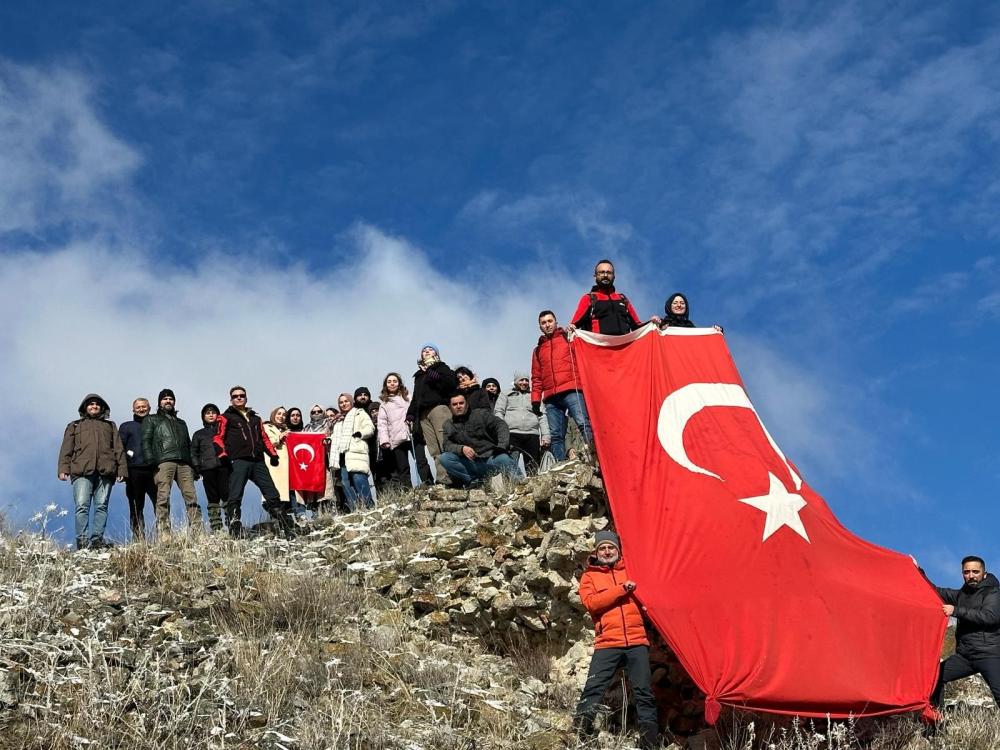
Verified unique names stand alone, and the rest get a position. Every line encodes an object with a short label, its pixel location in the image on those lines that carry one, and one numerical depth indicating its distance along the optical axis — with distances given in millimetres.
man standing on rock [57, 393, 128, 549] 12367
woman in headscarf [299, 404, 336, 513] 15664
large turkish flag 8445
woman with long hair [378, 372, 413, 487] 14430
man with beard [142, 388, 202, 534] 13055
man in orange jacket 8148
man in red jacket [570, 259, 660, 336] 12336
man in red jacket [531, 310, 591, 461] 12336
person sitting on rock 13272
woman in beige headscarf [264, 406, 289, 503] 15391
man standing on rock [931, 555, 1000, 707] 9250
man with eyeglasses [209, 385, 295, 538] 13188
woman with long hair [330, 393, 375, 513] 14719
